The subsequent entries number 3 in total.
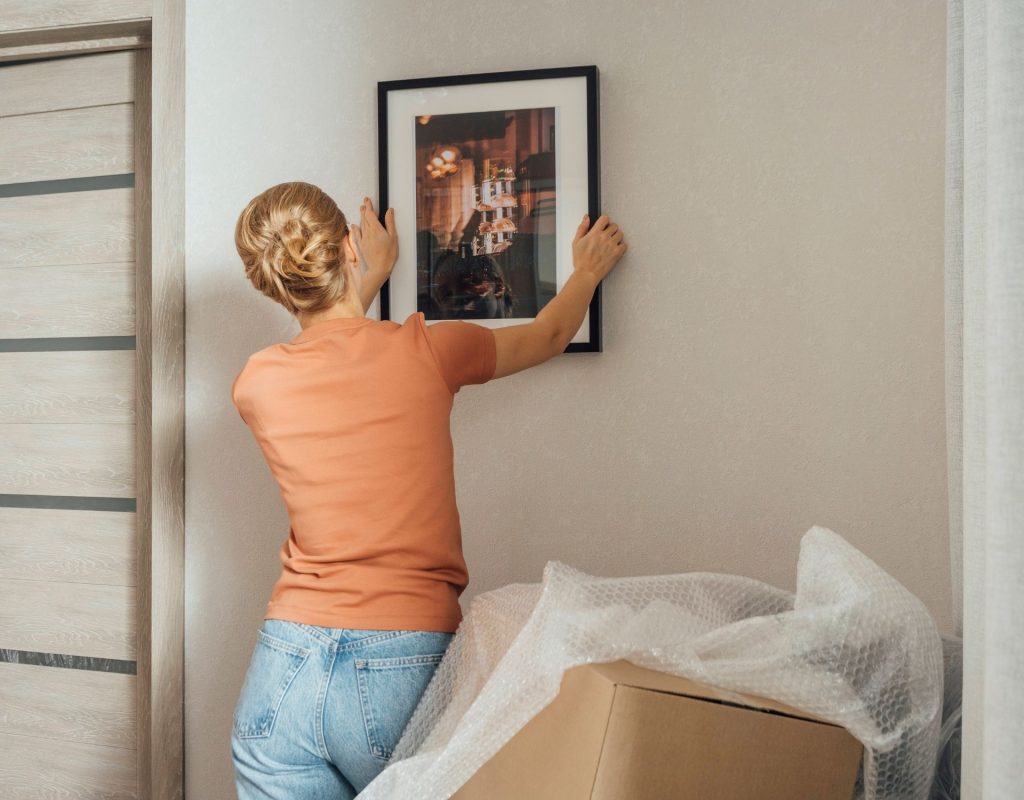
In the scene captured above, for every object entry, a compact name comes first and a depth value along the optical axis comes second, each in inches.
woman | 46.1
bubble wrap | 35.2
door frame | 71.2
